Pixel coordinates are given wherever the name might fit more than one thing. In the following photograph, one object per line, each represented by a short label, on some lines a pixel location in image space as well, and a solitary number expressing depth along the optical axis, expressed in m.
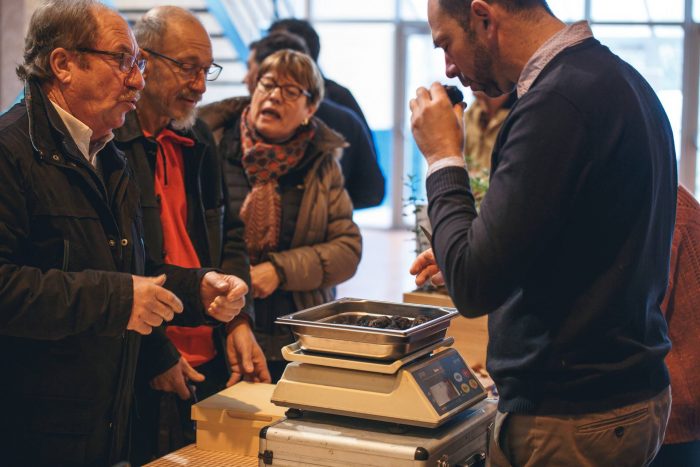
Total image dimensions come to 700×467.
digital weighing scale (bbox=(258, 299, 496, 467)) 1.79
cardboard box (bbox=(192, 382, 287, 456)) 2.17
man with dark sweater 1.49
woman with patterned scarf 3.22
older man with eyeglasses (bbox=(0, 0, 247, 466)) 1.86
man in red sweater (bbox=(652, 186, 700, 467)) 2.33
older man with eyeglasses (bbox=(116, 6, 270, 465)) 2.50
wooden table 2.12
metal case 1.77
